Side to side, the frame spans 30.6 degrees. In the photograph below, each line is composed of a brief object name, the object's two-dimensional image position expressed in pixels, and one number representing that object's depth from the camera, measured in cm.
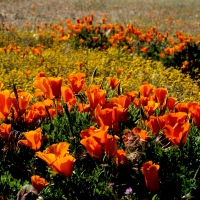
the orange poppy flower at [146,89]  248
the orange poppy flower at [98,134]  167
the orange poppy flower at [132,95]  263
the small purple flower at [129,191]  177
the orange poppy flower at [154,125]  204
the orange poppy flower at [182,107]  228
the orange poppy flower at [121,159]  180
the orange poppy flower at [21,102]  231
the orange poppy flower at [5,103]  215
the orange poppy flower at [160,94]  239
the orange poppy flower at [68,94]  245
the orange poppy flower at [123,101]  220
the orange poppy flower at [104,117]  189
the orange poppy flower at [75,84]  243
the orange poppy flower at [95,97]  224
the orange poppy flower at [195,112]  202
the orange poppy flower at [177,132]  180
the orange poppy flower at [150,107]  229
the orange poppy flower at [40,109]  238
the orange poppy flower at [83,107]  251
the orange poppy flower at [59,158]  160
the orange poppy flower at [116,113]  194
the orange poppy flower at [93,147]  170
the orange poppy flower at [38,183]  160
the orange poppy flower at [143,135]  196
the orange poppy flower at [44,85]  231
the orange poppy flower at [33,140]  186
